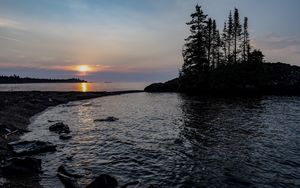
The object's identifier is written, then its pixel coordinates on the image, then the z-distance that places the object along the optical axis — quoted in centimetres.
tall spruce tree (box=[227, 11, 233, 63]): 8134
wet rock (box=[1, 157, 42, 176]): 1239
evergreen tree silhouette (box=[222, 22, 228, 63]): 8342
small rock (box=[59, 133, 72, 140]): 2073
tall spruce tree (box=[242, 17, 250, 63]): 8087
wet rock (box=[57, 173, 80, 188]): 1113
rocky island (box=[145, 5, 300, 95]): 6707
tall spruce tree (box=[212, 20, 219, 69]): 7855
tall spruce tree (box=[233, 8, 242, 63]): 8032
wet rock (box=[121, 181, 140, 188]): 1128
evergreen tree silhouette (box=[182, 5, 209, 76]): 7046
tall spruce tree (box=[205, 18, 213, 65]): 7440
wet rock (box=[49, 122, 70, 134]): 2339
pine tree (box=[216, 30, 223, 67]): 8129
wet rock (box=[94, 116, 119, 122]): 2989
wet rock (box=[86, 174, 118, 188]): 1069
